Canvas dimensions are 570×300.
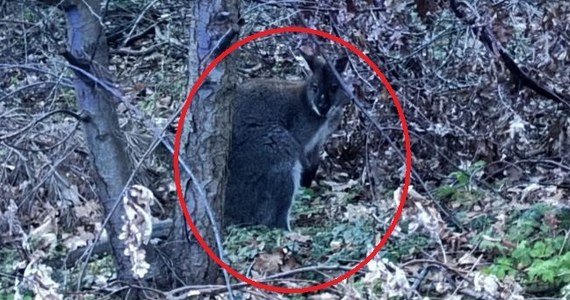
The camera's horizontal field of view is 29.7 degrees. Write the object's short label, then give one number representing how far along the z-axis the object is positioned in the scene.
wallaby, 7.54
